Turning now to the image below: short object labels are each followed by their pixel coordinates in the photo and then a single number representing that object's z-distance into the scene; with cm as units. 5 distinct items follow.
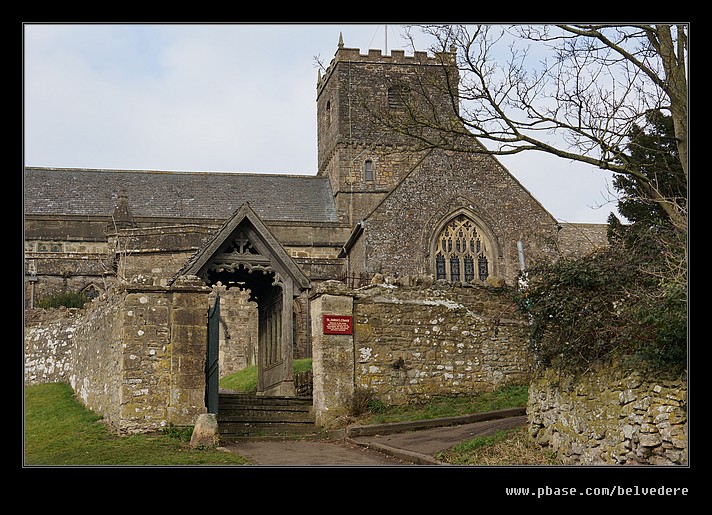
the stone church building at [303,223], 2023
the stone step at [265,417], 1656
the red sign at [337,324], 1725
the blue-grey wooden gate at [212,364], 1667
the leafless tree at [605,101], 1341
